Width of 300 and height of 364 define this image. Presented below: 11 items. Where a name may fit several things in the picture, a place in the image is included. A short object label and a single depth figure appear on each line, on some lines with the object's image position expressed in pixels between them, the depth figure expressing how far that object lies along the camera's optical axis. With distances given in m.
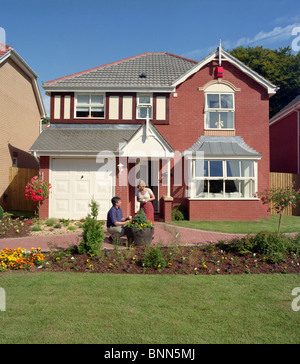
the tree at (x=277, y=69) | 28.19
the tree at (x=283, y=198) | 7.02
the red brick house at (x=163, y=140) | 12.45
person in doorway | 8.70
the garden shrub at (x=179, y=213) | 12.93
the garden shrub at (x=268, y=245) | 6.38
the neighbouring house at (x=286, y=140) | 17.48
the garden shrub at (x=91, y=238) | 6.36
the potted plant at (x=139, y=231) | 7.29
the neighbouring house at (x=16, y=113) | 15.12
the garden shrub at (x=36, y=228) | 9.93
